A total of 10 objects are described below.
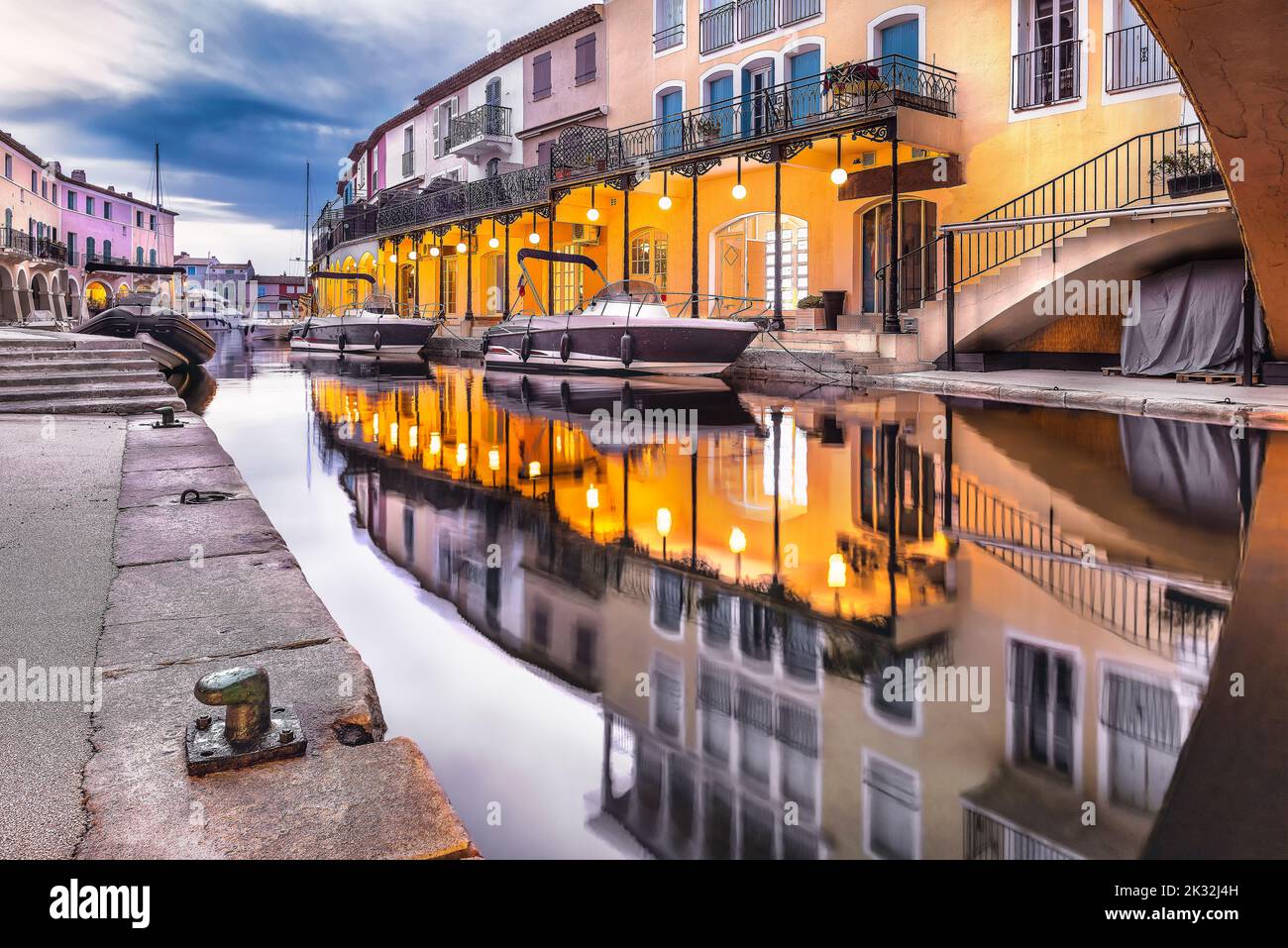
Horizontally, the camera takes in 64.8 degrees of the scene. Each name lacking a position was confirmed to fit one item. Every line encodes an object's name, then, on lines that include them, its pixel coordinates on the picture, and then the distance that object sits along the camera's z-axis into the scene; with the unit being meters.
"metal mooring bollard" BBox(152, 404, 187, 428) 10.16
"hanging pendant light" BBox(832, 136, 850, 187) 20.14
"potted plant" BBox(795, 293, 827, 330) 23.11
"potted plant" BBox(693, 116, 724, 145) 24.23
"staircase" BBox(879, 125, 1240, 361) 15.62
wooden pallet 15.57
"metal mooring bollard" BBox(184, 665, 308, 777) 2.50
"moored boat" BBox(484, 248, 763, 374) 20.36
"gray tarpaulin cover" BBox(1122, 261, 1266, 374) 16.06
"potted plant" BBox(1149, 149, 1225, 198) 14.91
